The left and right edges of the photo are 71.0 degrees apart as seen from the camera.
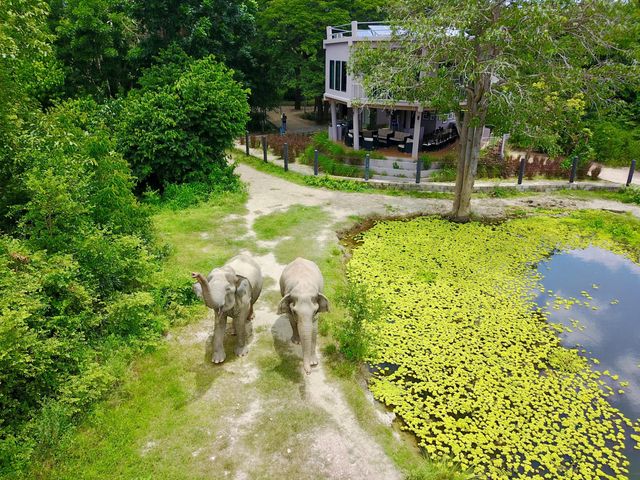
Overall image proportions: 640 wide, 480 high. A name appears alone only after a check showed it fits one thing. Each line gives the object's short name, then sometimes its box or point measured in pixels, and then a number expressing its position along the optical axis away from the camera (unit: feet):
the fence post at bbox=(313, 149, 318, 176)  64.26
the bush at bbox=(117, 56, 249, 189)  51.24
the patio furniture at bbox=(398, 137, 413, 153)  68.80
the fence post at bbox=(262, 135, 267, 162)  71.67
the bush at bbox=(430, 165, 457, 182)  62.13
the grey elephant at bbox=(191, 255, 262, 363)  22.66
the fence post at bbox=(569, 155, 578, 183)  61.41
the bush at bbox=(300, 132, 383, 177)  64.80
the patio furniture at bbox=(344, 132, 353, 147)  74.28
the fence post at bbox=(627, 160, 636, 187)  58.85
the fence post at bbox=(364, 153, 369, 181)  60.25
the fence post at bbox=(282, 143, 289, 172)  67.45
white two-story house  66.74
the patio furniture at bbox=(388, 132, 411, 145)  71.92
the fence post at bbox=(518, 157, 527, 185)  60.23
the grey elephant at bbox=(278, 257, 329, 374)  22.67
